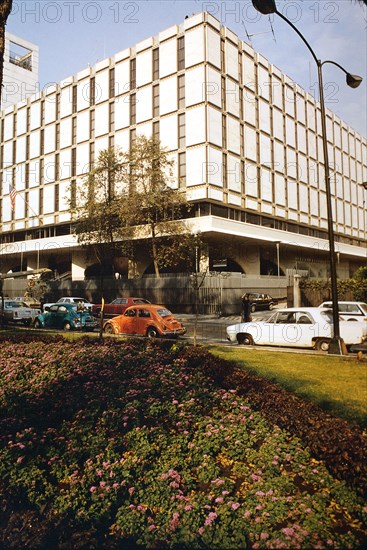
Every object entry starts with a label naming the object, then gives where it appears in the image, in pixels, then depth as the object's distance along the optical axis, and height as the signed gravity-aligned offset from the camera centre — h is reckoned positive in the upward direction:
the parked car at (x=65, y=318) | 19.88 -0.74
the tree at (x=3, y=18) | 7.91 +5.79
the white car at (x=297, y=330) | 6.91 -0.71
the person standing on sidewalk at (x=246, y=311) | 19.45 -0.40
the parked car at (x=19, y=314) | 22.97 -0.55
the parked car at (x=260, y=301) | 30.02 +0.13
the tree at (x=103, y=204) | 29.31 +7.41
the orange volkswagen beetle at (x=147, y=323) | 16.17 -0.81
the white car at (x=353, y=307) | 11.80 -0.15
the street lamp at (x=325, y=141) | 4.82 +3.49
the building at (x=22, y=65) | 85.62 +53.85
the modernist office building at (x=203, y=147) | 33.31 +16.07
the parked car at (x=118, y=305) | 22.75 -0.08
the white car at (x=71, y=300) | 27.91 +0.29
